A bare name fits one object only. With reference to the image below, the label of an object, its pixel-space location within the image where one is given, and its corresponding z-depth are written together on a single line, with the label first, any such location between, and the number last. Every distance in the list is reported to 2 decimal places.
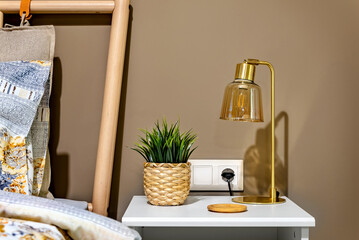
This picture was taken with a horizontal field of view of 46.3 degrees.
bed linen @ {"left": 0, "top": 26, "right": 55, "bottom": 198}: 1.25
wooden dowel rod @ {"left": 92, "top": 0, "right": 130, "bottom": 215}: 1.29
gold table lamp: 1.21
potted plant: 1.14
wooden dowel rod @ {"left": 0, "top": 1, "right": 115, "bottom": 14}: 1.34
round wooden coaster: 1.09
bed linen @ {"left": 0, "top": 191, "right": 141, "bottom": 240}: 0.79
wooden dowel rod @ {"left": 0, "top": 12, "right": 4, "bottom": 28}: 1.36
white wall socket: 1.37
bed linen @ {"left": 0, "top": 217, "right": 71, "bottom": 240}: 0.69
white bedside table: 1.03
